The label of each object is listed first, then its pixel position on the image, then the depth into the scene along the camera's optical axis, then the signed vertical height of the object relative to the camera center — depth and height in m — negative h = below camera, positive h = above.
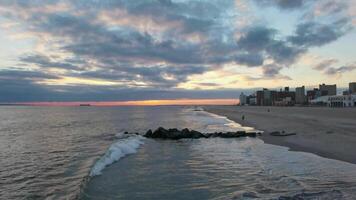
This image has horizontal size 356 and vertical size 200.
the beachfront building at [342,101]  132.25 +0.97
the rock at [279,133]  30.33 -2.67
